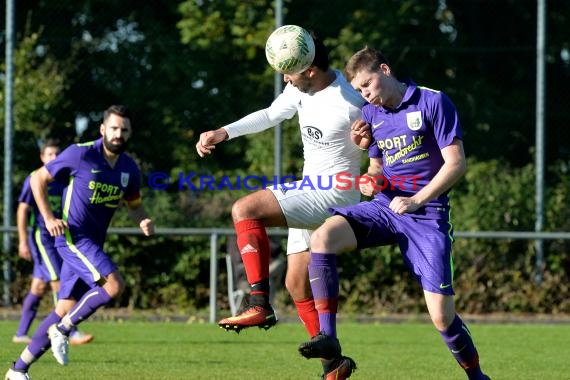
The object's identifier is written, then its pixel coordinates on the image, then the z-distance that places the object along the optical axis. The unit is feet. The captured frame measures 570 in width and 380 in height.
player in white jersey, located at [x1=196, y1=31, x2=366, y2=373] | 48.65
